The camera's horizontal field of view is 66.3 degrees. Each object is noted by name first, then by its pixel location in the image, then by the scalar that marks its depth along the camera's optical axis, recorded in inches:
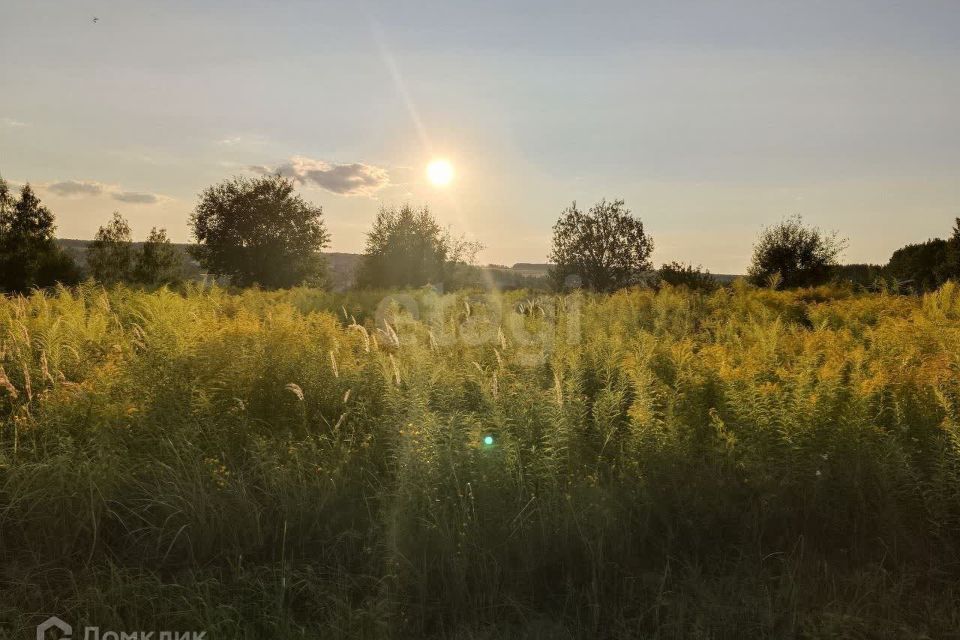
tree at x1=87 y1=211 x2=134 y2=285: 1970.0
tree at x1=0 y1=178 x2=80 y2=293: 1514.5
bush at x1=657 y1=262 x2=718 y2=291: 682.8
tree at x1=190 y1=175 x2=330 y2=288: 1664.6
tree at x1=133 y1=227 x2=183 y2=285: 1881.2
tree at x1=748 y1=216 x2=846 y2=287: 1141.7
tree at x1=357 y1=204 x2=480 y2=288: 1417.3
